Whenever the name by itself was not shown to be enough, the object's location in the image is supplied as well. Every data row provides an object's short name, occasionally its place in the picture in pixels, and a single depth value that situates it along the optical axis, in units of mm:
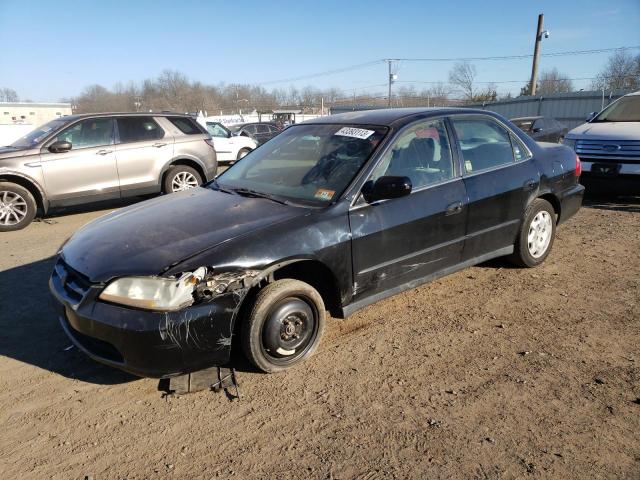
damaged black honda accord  2639
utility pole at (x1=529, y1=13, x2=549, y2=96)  27594
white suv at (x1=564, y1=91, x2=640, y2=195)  7066
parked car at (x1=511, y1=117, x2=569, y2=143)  13463
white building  55062
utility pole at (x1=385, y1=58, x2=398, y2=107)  42606
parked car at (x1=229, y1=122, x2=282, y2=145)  21153
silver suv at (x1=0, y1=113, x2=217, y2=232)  6980
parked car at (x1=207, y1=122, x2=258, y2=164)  14578
